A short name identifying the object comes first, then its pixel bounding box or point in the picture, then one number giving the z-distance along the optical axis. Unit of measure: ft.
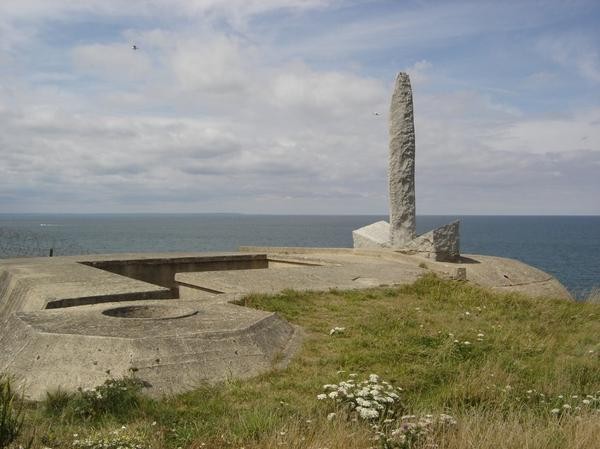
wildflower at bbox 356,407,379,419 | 17.34
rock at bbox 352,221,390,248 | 66.54
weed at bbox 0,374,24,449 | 14.56
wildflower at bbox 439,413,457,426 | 16.46
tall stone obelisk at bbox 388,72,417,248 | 64.44
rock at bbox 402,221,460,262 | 56.24
